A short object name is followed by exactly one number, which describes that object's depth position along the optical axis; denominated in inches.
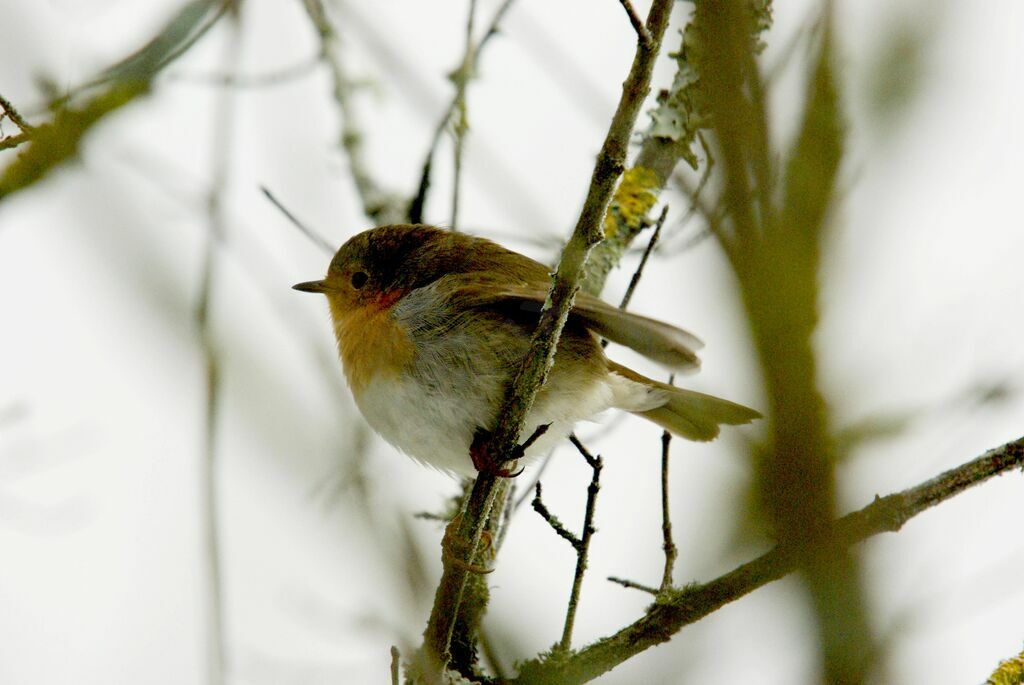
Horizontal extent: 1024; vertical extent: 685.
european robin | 290.8
